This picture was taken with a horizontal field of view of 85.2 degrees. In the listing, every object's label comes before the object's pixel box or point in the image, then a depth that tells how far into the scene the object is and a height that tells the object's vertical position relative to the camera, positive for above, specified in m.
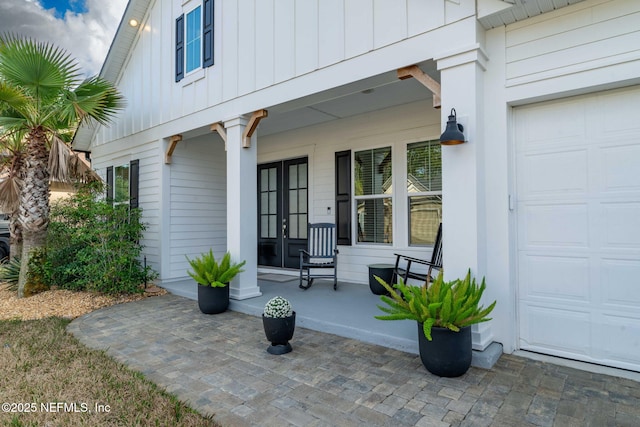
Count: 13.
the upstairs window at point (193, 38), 5.45 +2.92
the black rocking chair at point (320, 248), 5.03 -0.42
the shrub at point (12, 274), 5.80 -0.86
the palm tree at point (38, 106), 4.76 +1.74
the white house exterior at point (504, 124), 2.54 +0.83
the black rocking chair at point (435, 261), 3.81 -0.47
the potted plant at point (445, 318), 2.42 -0.70
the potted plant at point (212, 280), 4.16 -0.70
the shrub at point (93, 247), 5.18 -0.38
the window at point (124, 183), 6.46 +0.78
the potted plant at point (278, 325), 2.99 -0.90
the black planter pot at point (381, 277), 4.57 -0.75
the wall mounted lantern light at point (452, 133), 2.69 +0.67
